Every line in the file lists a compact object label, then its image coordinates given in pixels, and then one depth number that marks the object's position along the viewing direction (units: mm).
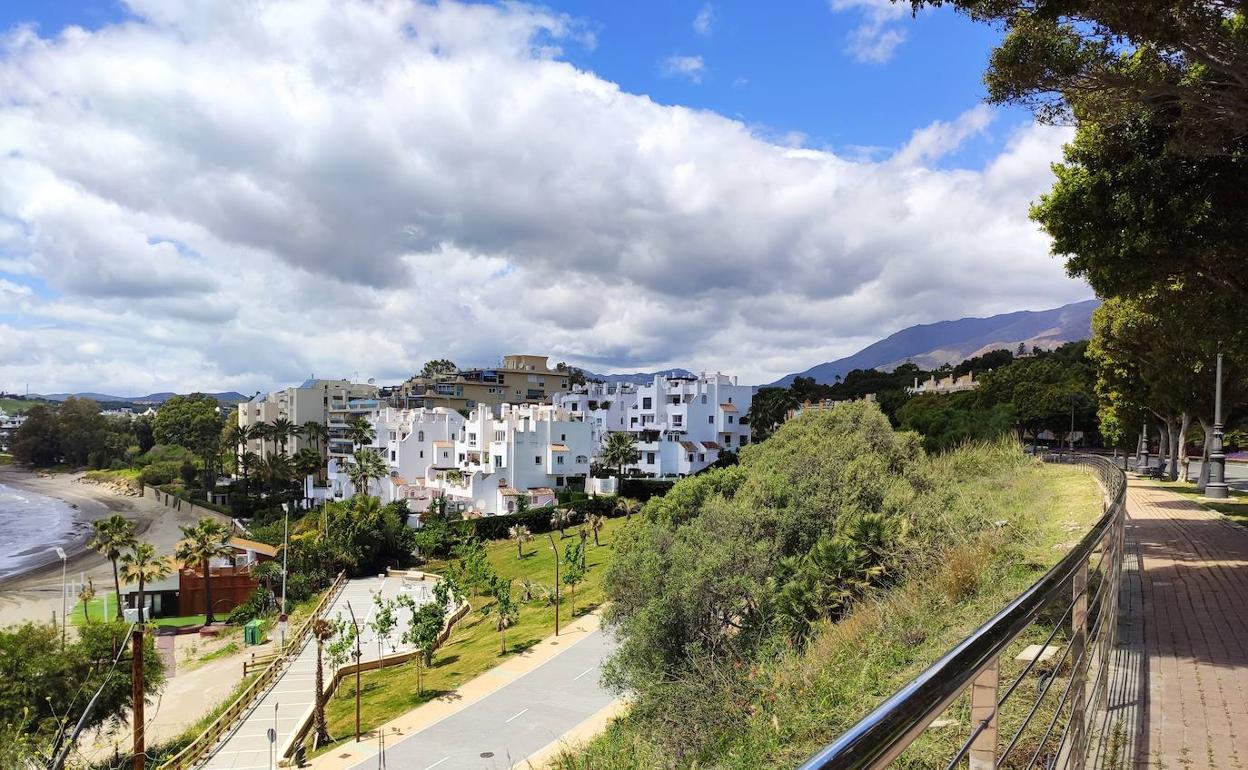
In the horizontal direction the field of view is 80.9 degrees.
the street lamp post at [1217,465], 19453
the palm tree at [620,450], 61594
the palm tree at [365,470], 62456
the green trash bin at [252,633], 33375
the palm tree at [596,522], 47922
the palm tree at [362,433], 73188
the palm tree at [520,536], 46062
